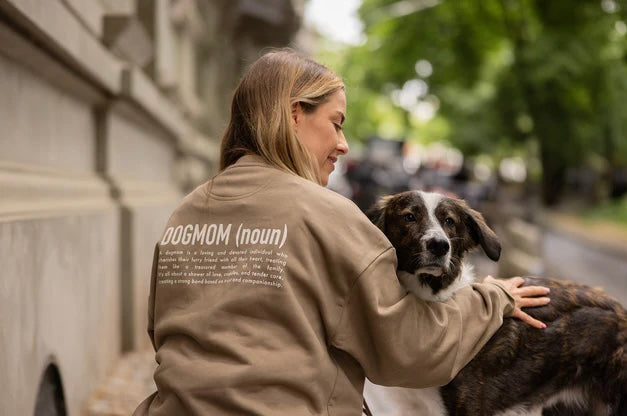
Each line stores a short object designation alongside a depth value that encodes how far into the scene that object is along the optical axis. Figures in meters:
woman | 2.27
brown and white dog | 3.25
